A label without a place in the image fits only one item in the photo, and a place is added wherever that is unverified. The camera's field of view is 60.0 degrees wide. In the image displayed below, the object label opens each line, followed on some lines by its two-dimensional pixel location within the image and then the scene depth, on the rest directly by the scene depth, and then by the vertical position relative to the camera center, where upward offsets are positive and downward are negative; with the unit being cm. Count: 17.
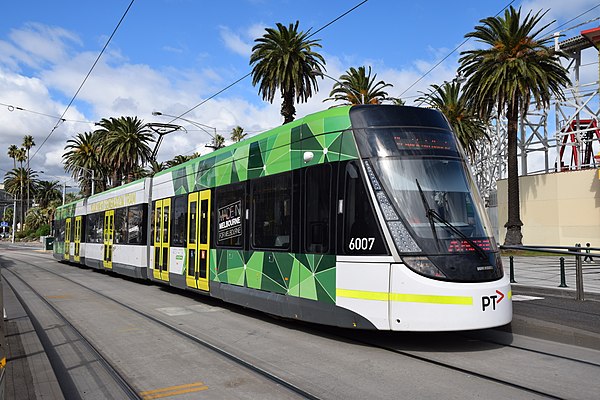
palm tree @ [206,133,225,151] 4097 +752
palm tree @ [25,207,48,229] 9506 +314
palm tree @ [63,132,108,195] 5206 +766
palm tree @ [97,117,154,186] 4344 +765
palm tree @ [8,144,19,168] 9550 +1522
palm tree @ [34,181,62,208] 9550 +768
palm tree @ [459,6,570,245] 3106 +953
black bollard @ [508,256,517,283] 1405 -114
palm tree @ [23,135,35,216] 9369 +1662
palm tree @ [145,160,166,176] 4834 +676
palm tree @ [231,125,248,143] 7178 +1394
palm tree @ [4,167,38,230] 9044 +965
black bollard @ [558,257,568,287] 1362 -123
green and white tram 706 +6
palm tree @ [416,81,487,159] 3956 +919
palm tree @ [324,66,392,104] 3444 +961
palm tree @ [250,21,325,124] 2986 +983
